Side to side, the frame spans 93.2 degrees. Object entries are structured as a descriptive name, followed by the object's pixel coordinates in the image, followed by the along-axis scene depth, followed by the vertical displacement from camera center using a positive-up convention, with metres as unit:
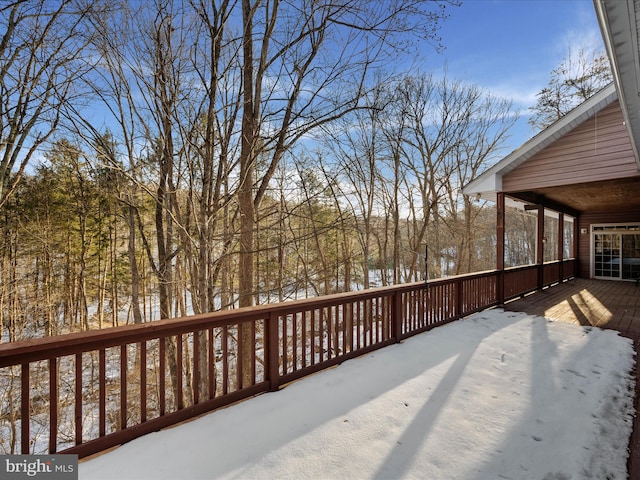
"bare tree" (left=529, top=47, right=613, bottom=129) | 11.78 +6.34
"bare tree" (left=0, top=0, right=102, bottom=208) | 4.43 +2.88
